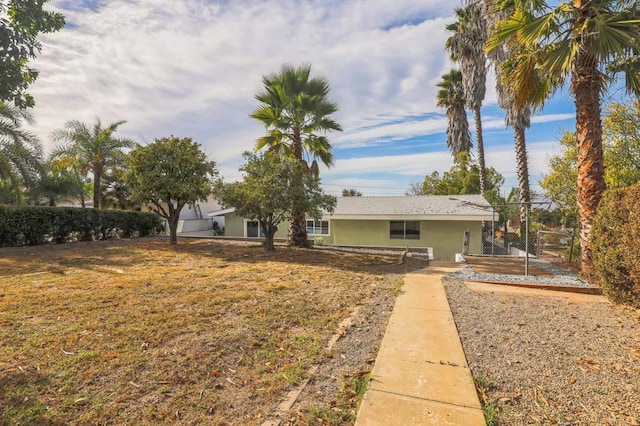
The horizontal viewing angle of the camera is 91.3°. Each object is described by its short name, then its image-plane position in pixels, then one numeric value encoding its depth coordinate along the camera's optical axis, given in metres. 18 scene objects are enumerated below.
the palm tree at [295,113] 12.12
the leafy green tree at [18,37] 4.84
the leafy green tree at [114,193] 24.52
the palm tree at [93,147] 19.25
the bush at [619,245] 4.84
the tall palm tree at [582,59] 6.31
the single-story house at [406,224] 15.61
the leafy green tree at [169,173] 12.12
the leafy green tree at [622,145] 10.90
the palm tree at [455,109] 22.92
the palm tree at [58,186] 17.86
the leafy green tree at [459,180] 24.02
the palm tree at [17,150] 12.81
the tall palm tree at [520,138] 16.00
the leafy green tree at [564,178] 14.38
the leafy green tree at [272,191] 10.30
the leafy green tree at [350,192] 53.09
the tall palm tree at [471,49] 17.62
